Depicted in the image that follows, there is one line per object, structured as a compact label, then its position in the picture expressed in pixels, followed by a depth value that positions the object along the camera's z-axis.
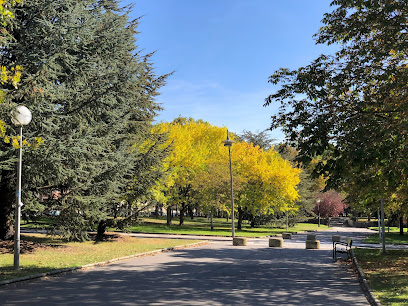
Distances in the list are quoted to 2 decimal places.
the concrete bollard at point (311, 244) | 20.80
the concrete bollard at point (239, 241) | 21.56
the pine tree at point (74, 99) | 14.35
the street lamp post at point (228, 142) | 24.37
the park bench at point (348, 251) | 15.61
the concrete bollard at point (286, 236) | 27.61
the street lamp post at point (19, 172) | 11.16
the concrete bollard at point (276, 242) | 21.38
